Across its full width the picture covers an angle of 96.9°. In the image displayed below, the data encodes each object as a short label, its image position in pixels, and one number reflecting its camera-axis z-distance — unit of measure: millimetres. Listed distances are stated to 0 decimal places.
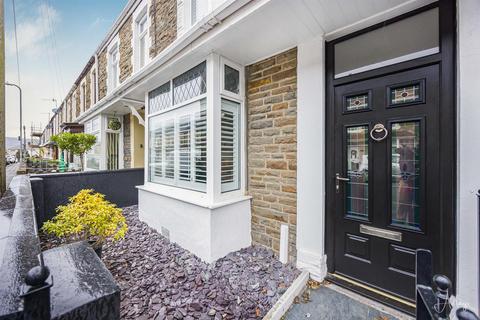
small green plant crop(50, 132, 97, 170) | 7360
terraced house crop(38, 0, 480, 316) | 1925
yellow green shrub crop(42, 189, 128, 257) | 2629
